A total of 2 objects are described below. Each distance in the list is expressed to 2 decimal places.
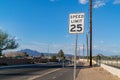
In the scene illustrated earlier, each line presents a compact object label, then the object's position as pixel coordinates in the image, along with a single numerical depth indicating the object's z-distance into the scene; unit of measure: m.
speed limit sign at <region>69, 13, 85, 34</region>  4.99
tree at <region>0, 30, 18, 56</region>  29.10
